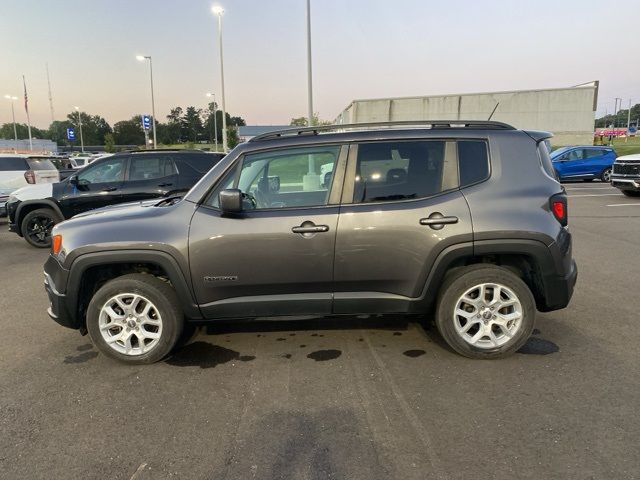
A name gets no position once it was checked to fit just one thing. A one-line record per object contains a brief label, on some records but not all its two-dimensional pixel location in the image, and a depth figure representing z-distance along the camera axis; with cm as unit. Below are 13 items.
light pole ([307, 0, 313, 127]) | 1780
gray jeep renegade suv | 351
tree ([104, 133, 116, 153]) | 6954
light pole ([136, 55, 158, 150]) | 4031
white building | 3872
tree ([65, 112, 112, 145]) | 11888
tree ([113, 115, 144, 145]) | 12473
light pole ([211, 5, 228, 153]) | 2605
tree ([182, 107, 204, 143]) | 13100
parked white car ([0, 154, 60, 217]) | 1195
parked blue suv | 2094
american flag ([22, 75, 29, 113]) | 5284
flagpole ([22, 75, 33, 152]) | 5232
